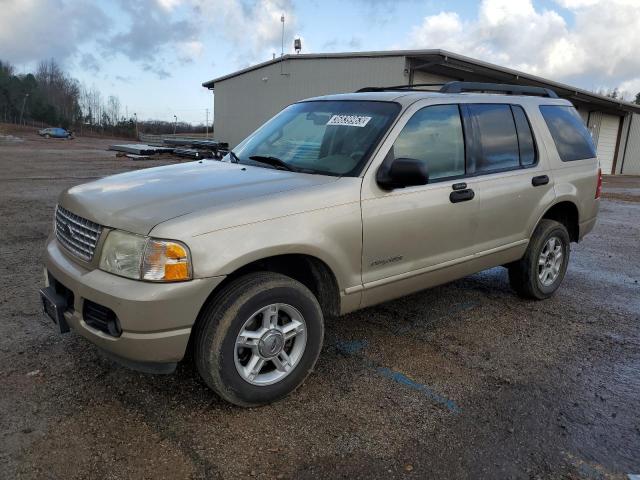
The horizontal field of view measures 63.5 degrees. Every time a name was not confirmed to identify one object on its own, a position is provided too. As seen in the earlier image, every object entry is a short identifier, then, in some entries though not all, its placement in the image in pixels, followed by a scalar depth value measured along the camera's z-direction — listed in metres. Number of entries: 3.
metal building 18.56
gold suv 2.70
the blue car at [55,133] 55.88
